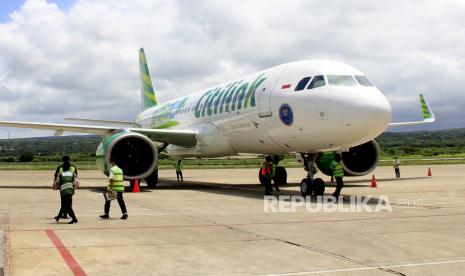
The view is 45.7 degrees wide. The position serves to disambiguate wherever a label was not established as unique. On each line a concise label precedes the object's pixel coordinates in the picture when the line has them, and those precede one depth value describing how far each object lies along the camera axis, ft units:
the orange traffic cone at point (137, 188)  60.83
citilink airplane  44.57
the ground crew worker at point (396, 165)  89.30
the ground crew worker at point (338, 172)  48.52
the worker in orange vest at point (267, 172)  54.36
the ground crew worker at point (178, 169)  88.48
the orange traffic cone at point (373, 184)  65.51
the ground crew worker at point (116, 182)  36.35
